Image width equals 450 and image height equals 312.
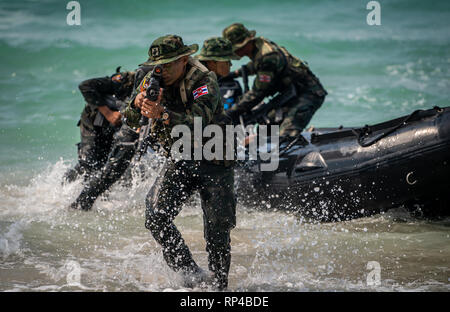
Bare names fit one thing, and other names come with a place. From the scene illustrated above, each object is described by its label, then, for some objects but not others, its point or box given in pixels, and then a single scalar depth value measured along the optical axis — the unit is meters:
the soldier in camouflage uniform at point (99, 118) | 14.61
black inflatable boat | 12.67
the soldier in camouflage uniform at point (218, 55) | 13.10
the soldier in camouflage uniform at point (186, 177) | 8.98
